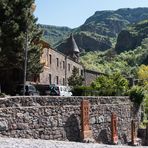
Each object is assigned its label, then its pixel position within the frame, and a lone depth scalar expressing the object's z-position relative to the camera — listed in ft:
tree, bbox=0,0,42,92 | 160.86
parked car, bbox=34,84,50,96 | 159.86
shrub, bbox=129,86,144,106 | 126.71
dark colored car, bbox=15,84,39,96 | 150.10
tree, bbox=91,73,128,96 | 187.62
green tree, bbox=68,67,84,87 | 258.16
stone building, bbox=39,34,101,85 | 230.68
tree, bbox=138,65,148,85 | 316.48
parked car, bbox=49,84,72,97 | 154.86
